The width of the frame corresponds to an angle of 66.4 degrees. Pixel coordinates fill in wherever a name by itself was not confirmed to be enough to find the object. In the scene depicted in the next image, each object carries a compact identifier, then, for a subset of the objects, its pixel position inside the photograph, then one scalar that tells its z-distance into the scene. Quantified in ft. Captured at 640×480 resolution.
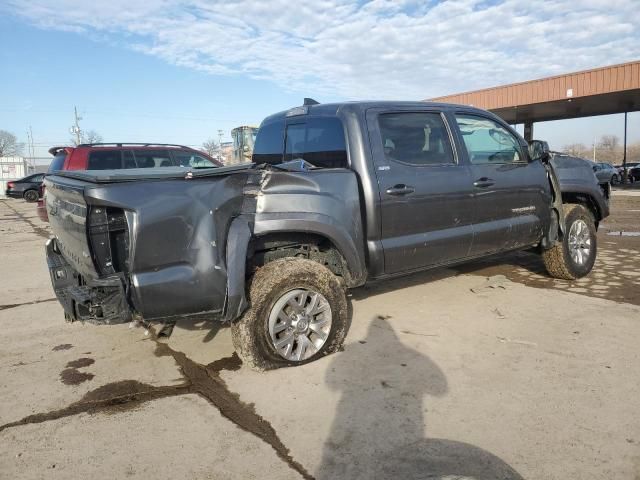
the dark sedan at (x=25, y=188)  91.40
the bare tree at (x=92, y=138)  242.35
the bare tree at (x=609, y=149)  316.23
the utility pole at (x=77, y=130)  203.92
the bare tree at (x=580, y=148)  342.44
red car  27.25
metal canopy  64.18
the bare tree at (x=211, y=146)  209.51
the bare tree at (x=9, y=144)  275.80
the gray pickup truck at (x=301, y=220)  9.95
